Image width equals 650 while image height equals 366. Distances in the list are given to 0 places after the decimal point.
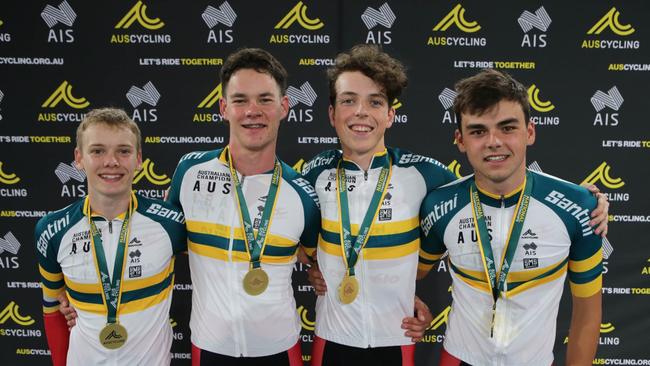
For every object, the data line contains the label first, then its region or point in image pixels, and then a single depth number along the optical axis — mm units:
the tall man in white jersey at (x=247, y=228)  2031
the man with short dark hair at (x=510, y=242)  1913
